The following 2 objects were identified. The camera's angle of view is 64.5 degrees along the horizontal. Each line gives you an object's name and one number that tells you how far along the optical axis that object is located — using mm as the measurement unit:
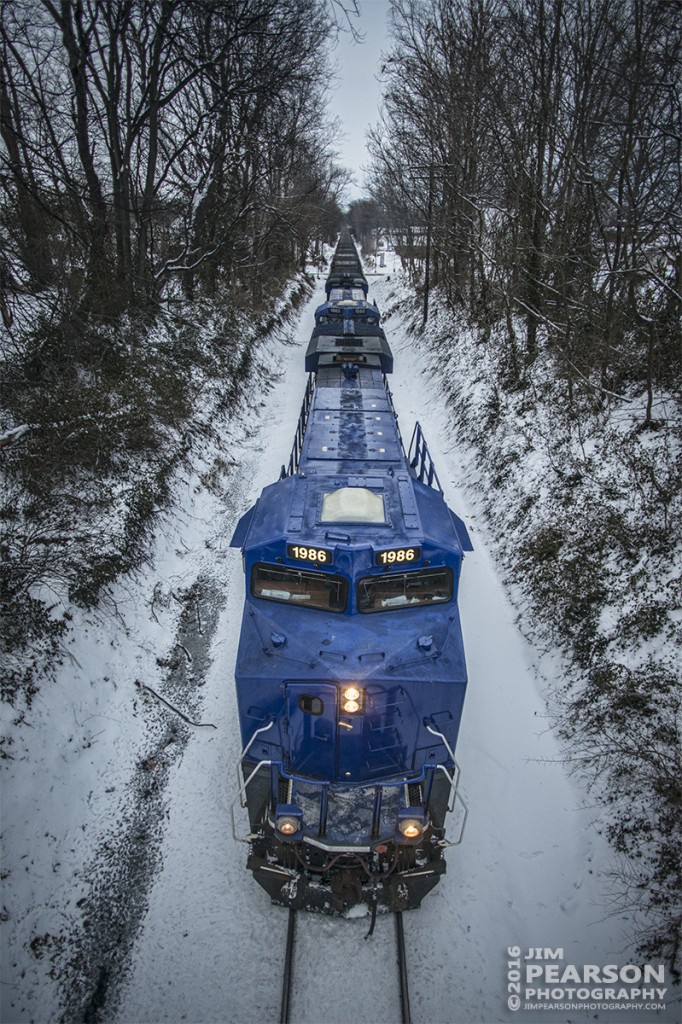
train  5410
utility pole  22328
